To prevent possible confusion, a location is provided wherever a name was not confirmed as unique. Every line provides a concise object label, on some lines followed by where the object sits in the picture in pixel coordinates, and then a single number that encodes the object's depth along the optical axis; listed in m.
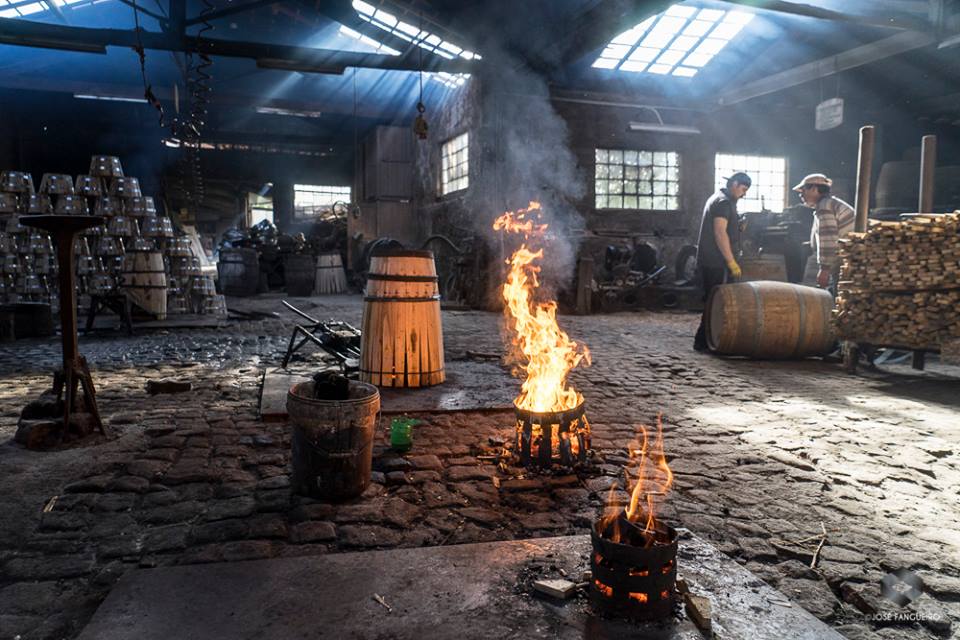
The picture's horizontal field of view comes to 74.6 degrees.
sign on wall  13.68
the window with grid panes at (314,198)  27.78
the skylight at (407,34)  15.51
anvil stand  3.76
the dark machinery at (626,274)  14.14
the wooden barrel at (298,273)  18.30
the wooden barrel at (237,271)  17.47
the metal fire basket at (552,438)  3.42
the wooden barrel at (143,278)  9.89
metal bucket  2.96
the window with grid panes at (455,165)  16.53
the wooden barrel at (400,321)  4.94
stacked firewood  6.04
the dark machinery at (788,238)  14.27
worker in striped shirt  7.82
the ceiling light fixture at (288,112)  20.89
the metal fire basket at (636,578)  1.97
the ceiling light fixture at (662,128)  15.99
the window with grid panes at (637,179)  16.36
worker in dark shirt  7.64
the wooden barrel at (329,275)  19.52
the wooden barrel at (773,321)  7.11
